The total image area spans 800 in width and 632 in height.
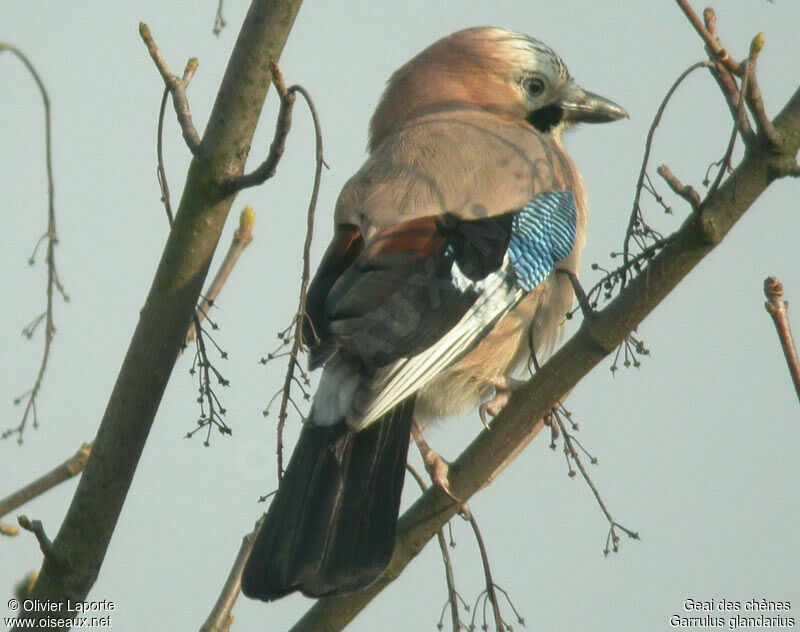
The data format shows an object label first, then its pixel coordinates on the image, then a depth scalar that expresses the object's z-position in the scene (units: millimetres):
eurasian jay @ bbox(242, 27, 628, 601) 6082
